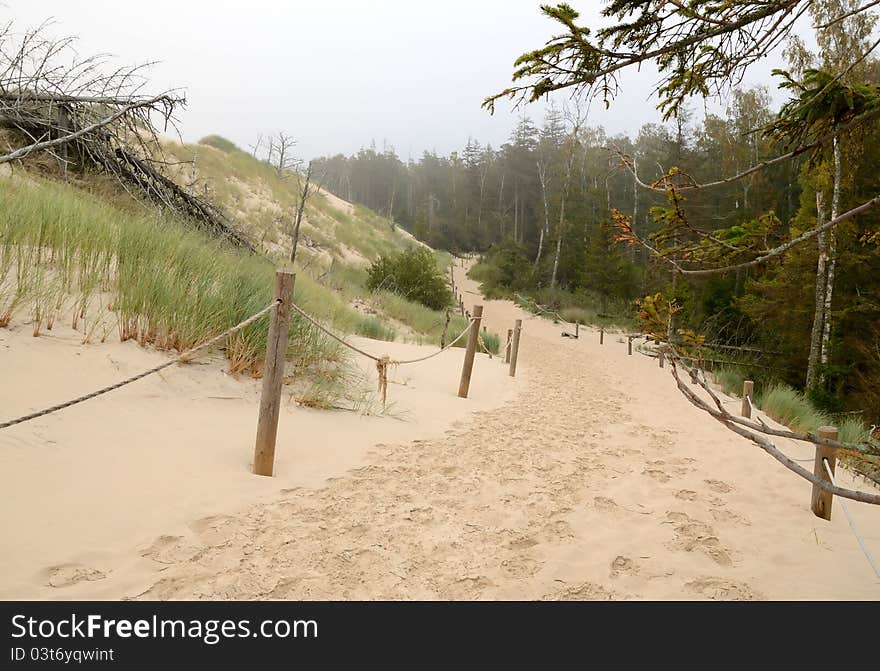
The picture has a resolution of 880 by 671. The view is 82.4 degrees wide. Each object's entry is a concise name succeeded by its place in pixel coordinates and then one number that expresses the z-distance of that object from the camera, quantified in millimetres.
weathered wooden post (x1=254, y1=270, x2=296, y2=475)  3338
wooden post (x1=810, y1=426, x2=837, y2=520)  3711
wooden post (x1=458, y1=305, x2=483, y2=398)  7320
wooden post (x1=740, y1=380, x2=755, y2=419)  7440
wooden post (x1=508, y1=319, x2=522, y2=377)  9846
